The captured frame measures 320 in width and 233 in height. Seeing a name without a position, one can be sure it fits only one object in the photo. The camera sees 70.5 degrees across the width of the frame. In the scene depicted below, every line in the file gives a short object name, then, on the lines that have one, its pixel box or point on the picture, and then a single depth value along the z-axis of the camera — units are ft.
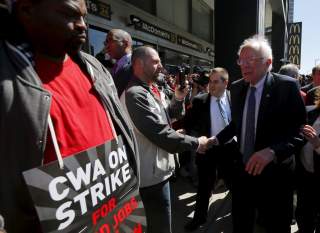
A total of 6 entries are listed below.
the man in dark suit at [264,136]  5.61
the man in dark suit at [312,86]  7.40
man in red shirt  2.32
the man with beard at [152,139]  5.19
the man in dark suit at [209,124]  7.91
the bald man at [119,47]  7.39
